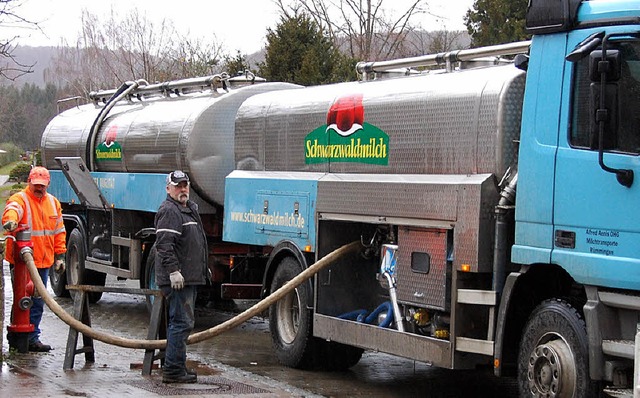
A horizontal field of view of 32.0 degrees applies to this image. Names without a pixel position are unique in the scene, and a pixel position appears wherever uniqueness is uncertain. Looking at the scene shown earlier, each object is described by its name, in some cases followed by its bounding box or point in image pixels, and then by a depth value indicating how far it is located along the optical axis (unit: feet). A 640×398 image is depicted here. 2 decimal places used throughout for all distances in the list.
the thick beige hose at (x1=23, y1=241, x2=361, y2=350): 35.09
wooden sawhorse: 35.58
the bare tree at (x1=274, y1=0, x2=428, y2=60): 119.44
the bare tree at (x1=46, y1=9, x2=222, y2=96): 140.05
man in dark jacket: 33.91
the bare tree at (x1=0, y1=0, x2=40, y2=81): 43.32
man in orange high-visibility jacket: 38.93
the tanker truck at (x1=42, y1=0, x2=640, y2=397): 24.97
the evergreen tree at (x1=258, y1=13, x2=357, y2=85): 76.59
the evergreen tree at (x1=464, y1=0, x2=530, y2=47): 74.13
